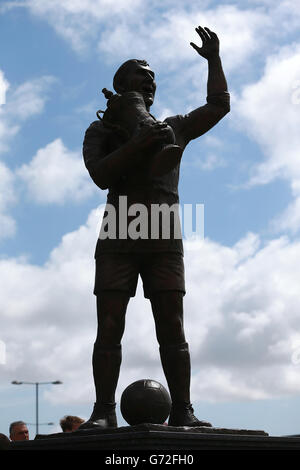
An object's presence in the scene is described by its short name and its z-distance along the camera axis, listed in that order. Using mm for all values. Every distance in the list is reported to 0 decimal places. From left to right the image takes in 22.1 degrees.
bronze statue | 7301
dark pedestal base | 6199
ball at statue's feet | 6781
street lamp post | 34053
